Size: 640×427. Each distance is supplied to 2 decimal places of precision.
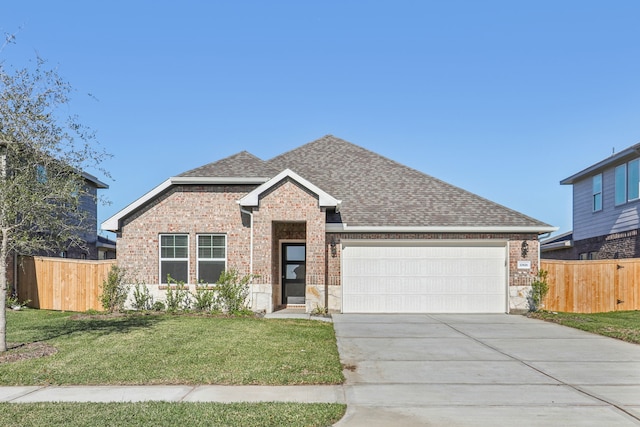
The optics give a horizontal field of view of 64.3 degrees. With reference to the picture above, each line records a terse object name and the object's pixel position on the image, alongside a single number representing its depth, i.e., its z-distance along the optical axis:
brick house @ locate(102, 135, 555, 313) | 16.77
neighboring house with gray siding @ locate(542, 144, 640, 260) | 20.58
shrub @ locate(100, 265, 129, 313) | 16.48
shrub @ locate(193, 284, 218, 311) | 16.12
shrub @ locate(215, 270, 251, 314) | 15.95
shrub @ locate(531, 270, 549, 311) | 16.94
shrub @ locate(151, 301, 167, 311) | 16.47
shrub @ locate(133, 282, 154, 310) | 16.59
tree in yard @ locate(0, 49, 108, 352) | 9.66
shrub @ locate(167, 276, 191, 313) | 16.36
